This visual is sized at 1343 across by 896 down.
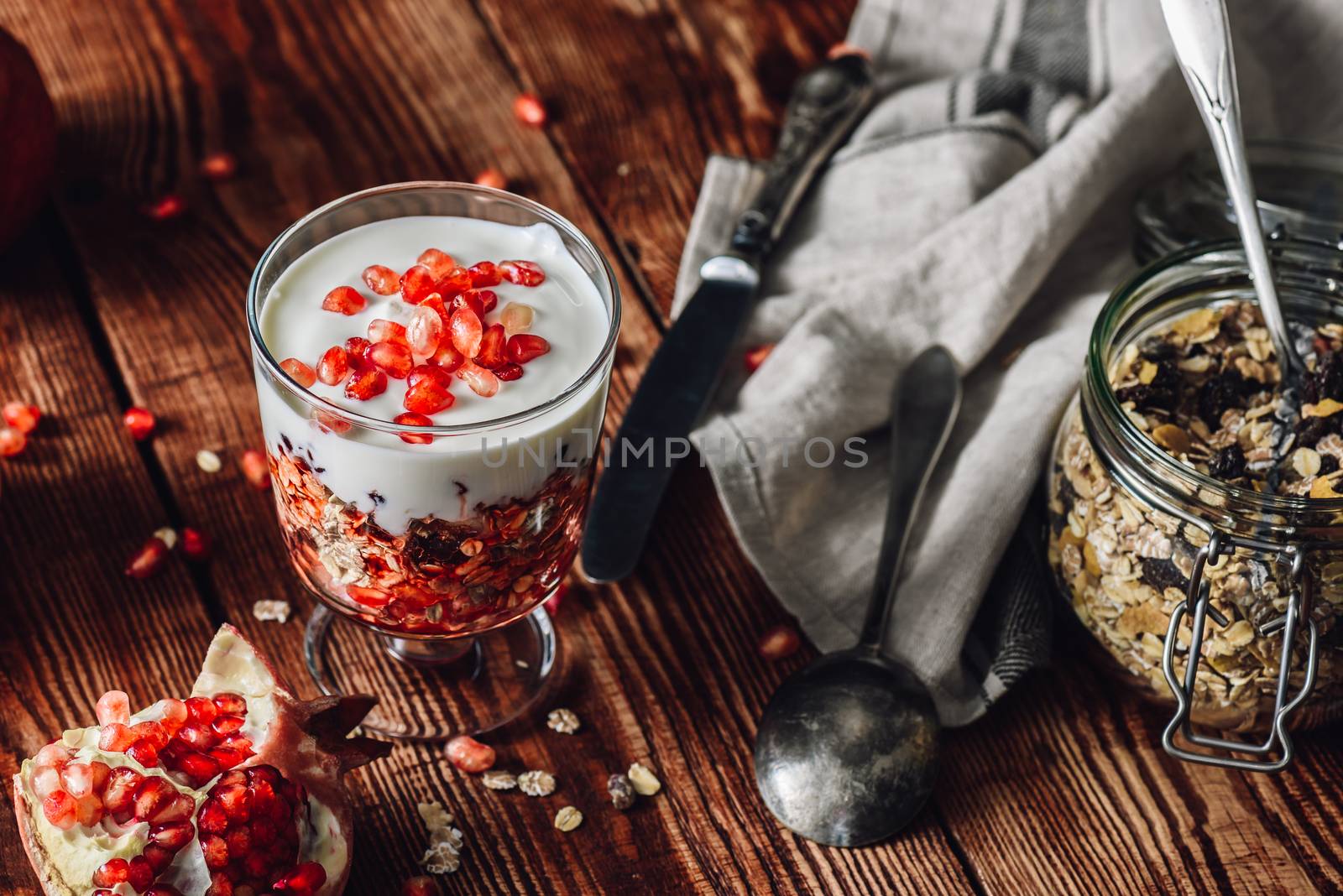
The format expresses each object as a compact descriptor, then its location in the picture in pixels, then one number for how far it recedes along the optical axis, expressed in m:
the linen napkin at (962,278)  0.72
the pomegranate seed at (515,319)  0.63
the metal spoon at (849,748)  0.67
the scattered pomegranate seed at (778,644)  0.71
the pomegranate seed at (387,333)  0.62
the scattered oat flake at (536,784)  0.68
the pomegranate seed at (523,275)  0.64
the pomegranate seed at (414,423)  0.60
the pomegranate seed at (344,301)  0.63
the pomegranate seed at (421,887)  0.65
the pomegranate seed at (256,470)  0.73
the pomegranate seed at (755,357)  0.76
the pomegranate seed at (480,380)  0.62
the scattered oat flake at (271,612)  0.70
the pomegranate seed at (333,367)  0.61
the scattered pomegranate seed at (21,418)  0.73
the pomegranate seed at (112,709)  0.65
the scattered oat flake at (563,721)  0.69
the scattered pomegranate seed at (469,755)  0.68
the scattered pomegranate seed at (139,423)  0.73
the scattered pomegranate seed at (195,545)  0.71
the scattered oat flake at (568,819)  0.67
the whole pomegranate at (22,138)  0.74
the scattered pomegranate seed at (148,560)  0.70
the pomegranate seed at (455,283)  0.63
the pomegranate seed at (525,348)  0.62
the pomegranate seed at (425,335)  0.62
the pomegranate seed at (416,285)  0.63
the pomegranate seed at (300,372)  0.62
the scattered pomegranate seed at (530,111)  0.82
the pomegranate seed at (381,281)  0.63
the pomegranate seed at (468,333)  0.62
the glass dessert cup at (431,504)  0.61
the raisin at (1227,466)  0.67
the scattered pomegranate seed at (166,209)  0.78
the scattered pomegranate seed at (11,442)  0.72
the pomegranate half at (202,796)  0.62
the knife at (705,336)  0.72
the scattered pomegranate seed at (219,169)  0.80
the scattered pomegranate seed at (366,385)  0.61
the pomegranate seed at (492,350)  0.62
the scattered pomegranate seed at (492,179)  0.80
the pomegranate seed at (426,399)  0.61
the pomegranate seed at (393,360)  0.62
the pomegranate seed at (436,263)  0.63
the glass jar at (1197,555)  0.65
